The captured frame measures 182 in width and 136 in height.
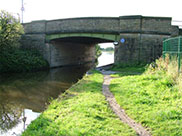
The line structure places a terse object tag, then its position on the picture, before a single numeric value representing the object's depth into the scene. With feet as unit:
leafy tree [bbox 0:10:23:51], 51.17
